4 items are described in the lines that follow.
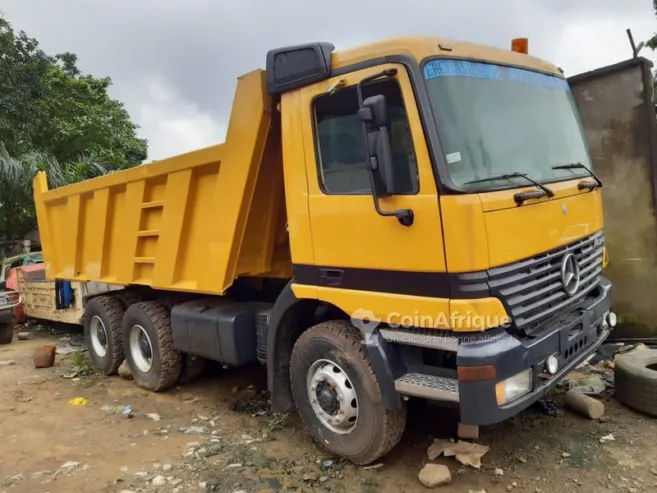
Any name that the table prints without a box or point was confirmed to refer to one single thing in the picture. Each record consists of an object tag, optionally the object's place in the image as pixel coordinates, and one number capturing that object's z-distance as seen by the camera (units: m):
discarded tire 3.90
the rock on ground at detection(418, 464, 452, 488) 3.22
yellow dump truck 2.86
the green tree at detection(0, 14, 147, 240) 13.35
